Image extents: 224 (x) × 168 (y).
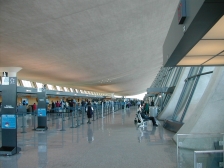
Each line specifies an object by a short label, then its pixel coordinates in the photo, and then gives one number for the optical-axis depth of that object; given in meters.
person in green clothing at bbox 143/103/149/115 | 17.83
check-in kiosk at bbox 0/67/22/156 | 6.28
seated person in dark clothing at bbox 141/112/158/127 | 12.71
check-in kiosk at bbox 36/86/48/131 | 11.08
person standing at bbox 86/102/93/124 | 15.14
